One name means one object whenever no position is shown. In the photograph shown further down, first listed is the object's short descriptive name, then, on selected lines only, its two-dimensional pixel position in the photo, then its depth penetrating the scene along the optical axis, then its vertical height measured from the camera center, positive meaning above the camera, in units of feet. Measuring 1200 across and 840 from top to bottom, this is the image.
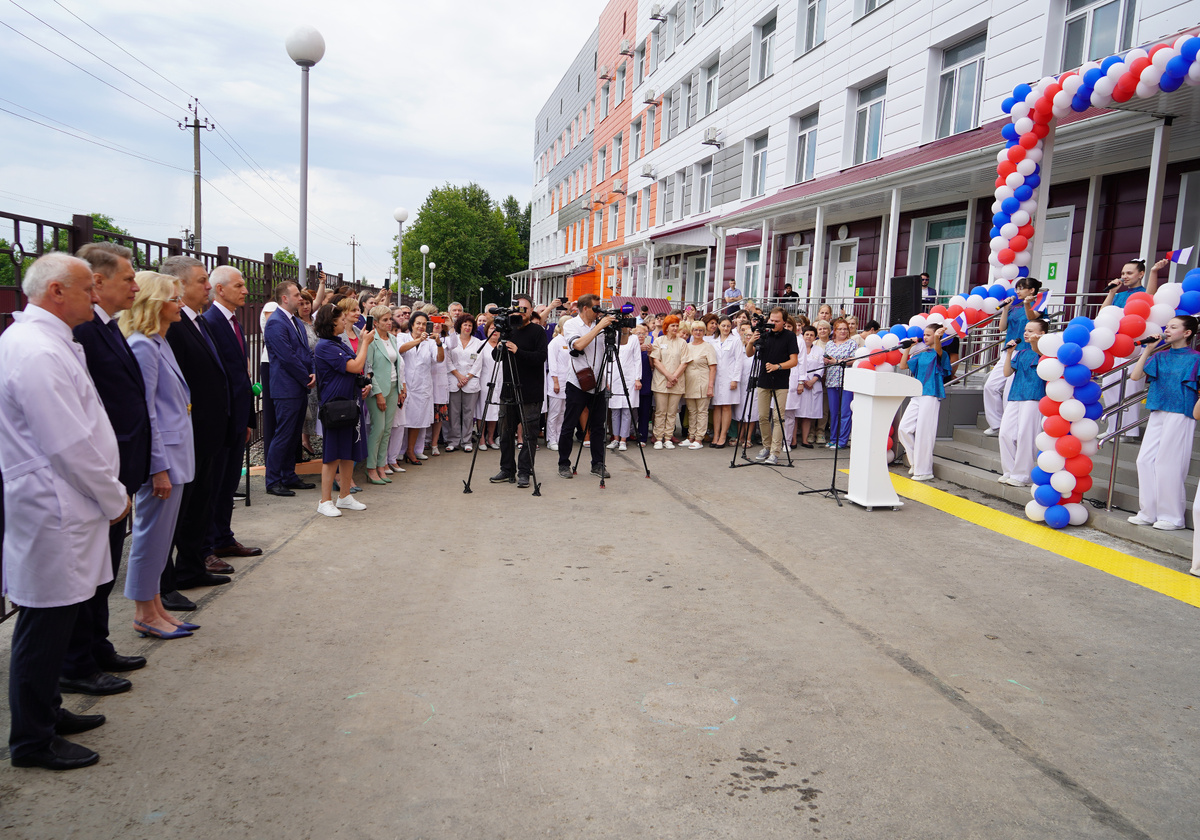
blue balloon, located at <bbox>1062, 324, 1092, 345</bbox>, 22.97 +1.16
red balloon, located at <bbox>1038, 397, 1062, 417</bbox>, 23.50 -1.07
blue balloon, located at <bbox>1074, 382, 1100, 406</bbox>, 22.89 -0.55
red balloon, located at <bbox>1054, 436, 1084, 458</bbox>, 23.13 -2.19
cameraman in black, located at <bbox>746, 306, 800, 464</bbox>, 33.58 +0.14
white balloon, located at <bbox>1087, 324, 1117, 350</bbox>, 22.58 +1.14
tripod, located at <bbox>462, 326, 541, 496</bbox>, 27.84 -1.75
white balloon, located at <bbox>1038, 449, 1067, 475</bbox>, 23.44 -2.73
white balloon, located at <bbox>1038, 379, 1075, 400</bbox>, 22.99 -0.51
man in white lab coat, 9.36 -2.15
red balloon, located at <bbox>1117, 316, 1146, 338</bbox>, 22.56 +1.51
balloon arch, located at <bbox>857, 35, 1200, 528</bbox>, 22.63 +0.98
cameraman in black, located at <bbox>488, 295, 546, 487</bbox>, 28.14 -1.69
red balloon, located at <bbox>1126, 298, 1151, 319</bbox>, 22.81 +2.08
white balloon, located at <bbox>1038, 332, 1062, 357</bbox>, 23.39 +0.87
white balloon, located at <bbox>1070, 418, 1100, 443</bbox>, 22.90 -1.62
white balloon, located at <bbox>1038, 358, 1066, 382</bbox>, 23.17 +0.11
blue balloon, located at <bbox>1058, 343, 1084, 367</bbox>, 22.84 +0.61
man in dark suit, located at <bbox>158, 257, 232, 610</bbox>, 15.16 -1.83
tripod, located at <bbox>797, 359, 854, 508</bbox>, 26.76 -4.79
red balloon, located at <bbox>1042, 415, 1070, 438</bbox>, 23.26 -1.63
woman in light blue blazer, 13.12 -2.16
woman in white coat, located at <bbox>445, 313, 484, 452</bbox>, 34.42 -1.75
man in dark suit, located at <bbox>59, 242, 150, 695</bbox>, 11.34 -1.11
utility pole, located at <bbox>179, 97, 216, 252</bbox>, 108.68 +27.82
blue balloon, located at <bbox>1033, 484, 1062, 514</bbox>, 23.66 -3.83
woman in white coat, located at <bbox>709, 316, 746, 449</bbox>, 38.75 -1.02
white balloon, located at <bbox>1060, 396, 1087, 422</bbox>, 22.84 -1.07
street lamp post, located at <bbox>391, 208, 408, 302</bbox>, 86.07 +14.02
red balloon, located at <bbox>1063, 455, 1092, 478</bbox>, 23.34 -2.79
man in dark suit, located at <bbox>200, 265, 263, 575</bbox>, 17.35 -1.56
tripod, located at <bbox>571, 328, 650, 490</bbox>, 28.94 -0.89
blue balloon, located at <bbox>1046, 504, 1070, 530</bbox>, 23.44 -4.42
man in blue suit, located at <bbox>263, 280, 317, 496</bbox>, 24.12 -1.53
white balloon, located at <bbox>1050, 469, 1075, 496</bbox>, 23.40 -3.34
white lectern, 25.67 -2.47
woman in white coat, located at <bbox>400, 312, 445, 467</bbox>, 31.24 -1.66
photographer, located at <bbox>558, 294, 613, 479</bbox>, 29.25 -1.35
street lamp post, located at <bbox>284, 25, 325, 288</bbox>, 29.07 +10.38
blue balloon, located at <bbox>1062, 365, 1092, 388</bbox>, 22.68 -0.03
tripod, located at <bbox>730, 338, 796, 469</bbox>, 33.35 -1.33
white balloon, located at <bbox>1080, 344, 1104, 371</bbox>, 22.65 +0.51
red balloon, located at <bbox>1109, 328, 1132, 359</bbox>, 22.61 +0.90
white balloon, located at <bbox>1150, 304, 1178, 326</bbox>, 22.39 +1.90
